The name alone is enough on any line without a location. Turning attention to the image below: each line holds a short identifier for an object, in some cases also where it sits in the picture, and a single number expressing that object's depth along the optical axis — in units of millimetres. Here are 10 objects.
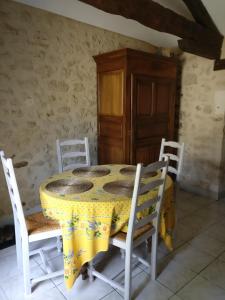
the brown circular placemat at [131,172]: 2135
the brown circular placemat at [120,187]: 1748
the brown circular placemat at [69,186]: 1767
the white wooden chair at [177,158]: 2424
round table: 1589
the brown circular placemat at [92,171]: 2193
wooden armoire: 2928
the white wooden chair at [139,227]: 1528
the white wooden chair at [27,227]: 1621
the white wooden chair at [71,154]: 2590
